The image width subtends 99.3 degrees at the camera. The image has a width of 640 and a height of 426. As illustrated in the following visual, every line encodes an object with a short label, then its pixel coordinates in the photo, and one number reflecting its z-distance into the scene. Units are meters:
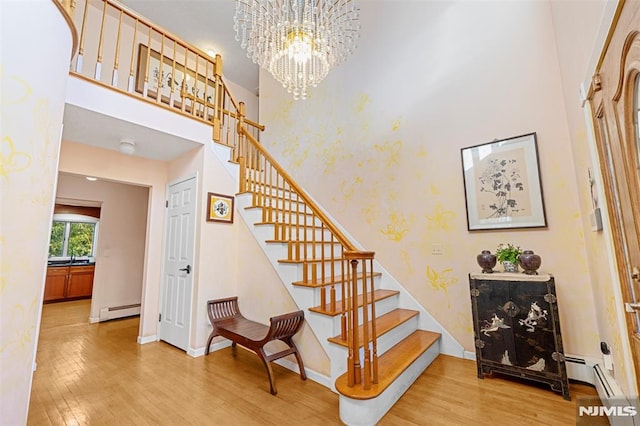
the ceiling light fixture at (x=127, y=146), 3.06
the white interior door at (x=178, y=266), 3.22
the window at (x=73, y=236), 7.07
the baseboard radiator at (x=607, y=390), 1.44
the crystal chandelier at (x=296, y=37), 2.66
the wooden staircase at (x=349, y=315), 1.88
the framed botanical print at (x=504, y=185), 2.54
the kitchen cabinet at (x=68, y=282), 6.23
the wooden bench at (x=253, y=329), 2.28
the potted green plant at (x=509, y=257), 2.39
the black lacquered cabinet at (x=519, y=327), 2.09
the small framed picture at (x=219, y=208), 3.24
